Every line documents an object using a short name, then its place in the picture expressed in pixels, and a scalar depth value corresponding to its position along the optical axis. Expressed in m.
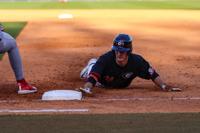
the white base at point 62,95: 13.87
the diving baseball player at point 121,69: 14.98
